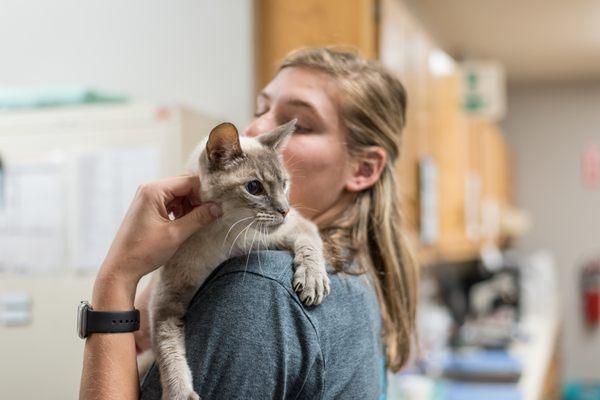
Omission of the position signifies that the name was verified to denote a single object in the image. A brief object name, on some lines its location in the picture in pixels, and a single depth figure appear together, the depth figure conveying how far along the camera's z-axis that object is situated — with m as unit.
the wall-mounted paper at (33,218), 1.09
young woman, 0.81
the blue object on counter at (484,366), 2.77
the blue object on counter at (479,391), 2.45
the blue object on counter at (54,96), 1.27
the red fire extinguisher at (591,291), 5.95
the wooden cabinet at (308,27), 1.80
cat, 0.86
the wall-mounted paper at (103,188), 1.40
